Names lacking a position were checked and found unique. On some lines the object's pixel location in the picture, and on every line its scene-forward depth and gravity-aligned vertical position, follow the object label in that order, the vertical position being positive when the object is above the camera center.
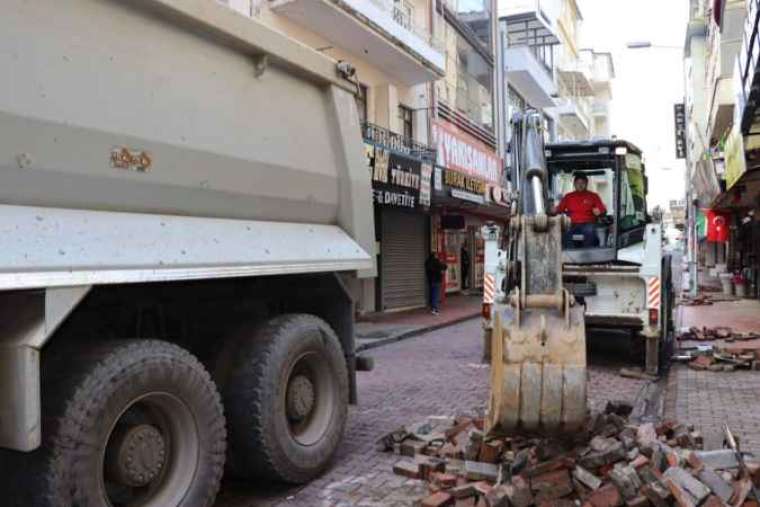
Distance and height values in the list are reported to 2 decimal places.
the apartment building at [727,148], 9.98 +2.01
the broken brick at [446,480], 4.77 -1.46
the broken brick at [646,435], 4.88 -1.24
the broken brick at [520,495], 4.28 -1.39
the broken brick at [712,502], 4.02 -1.36
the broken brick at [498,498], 4.24 -1.40
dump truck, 3.20 +0.05
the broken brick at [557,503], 4.31 -1.45
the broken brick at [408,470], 5.21 -1.51
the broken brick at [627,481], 4.20 -1.30
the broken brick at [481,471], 4.80 -1.41
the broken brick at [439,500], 4.42 -1.47
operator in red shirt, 10.34 +0.63
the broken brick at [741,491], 4.11 -1.34
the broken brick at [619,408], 6.23 -1.30
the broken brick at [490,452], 4.99 -1.33
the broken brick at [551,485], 4.36 -1.37
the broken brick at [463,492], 4.48 -1.43
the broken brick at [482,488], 4.43 -1.41
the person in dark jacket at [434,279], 18.98 -0.56
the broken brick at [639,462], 4.42 -1.26
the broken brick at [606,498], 4.17 -1.38
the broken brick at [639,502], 4.11 -1.38
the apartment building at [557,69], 29.20 +9.66
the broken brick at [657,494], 4.08 -1.33
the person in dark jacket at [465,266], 25.67 -0.32
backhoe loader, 4.15 -0.25
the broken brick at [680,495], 4.00 -1.32
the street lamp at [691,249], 23.81 +0.17
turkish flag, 25.74 +0.98
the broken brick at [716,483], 4.16 -1.31
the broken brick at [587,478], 4.34 -1.33
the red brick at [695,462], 4.36 -1.25
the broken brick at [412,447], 5.73 -1.48
